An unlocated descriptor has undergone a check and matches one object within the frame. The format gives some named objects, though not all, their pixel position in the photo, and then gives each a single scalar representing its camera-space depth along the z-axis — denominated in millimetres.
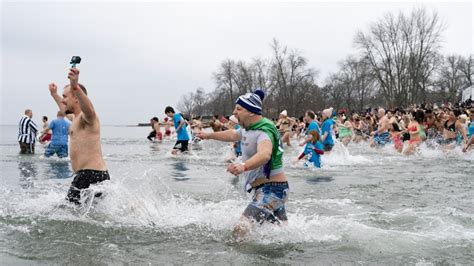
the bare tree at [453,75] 68875
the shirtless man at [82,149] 5000
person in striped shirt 16703
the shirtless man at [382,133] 19875
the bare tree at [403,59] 46719
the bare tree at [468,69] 70438
